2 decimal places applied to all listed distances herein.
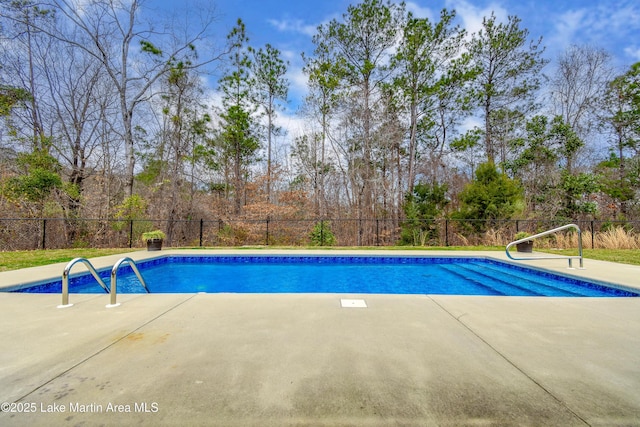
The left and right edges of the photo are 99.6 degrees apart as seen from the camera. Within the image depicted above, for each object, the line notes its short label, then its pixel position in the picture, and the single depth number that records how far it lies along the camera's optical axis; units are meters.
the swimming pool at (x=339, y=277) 4.40
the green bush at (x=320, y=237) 10.84
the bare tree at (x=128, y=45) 9.87
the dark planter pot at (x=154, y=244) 7.78
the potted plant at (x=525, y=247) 7.03
